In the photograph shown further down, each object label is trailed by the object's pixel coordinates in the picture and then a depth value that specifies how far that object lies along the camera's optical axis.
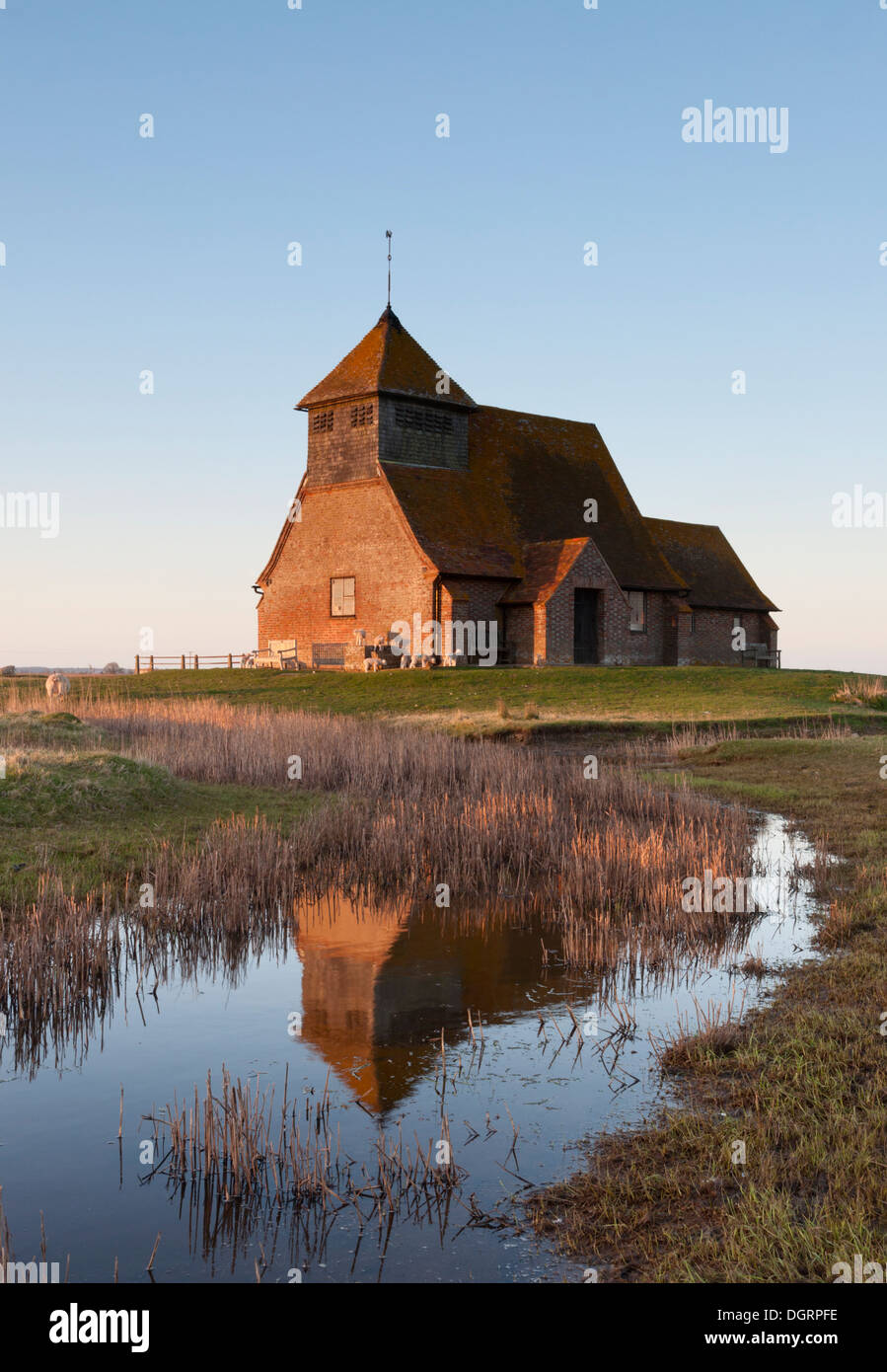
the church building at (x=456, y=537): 38.19
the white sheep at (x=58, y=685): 29.35
